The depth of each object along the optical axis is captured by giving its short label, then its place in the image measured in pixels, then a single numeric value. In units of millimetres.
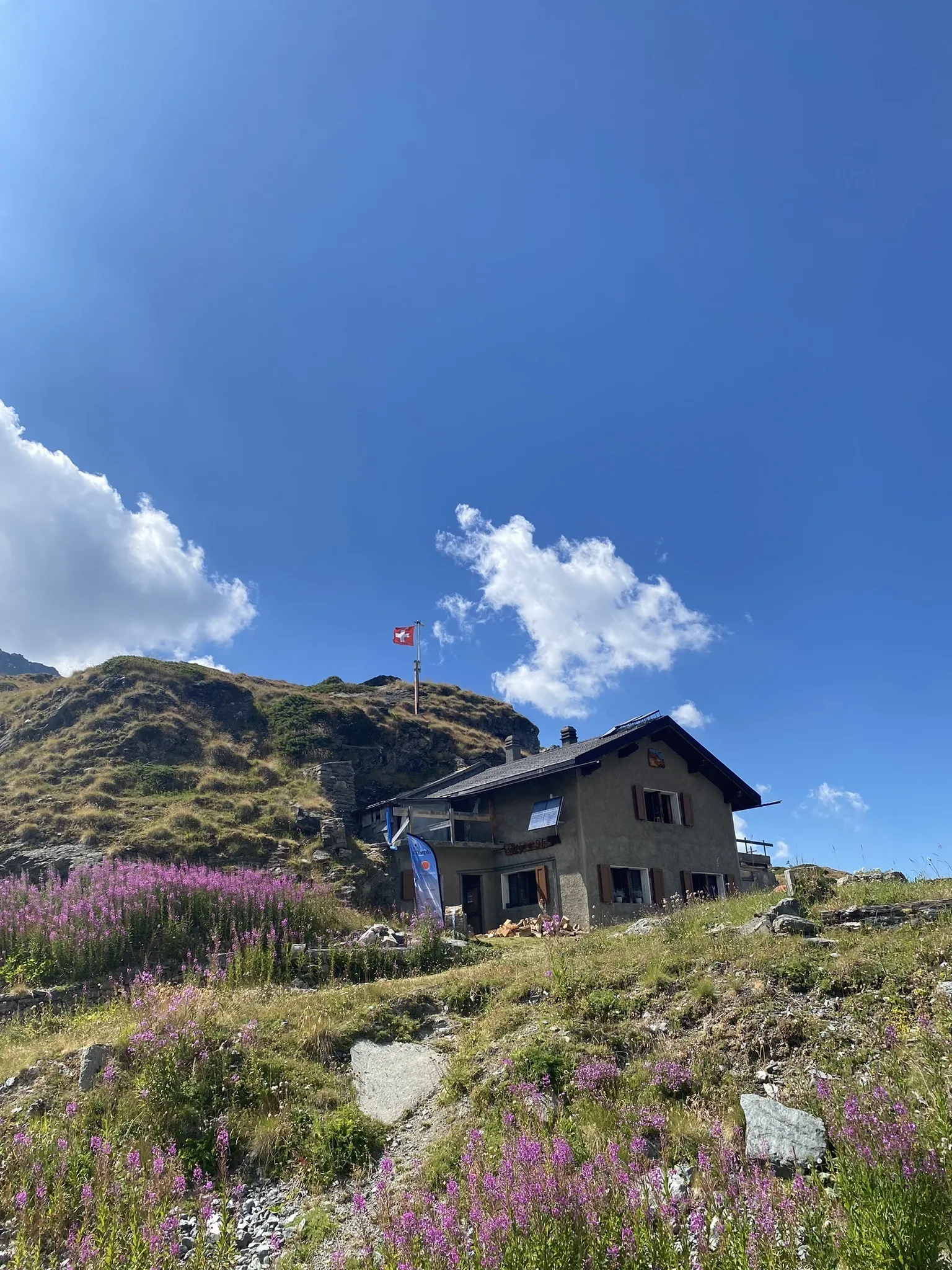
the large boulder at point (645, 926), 14383
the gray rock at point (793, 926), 10758
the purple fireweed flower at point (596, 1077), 7188
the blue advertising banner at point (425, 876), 23359
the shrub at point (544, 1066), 7652
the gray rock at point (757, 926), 11109
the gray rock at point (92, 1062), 8102
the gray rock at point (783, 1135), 5355
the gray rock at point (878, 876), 16330
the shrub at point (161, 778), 34188
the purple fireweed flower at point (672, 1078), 7156
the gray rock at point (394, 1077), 8188
